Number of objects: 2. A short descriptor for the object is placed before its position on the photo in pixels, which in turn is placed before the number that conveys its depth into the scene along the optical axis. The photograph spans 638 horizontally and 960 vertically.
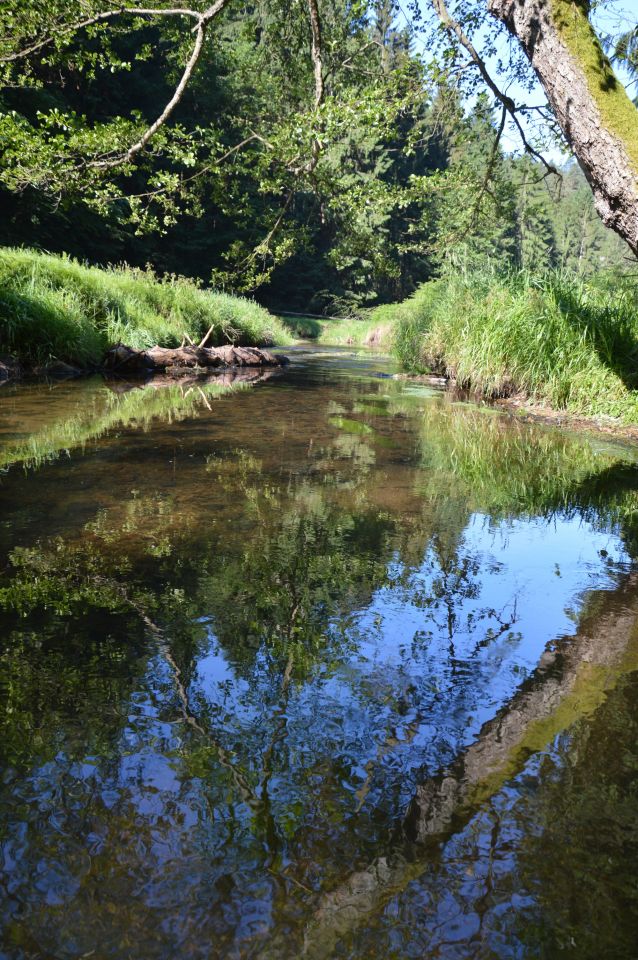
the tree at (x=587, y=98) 4.86
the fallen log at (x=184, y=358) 10.88
